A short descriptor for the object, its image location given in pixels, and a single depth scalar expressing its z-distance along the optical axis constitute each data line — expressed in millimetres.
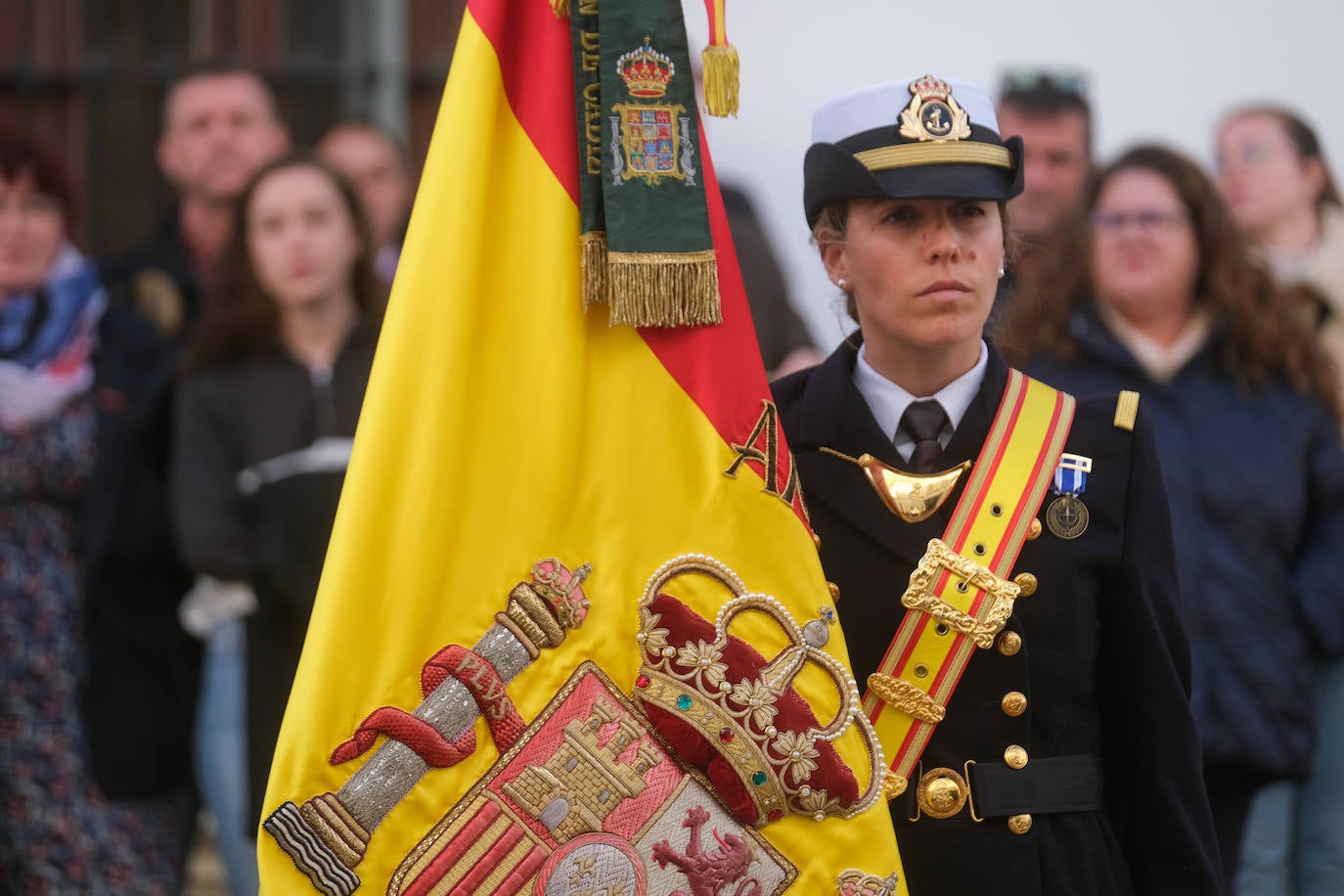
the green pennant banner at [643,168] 5184
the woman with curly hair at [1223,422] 8297
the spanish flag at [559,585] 5039
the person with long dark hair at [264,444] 8820
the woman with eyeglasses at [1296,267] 8547
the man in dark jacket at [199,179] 11508
